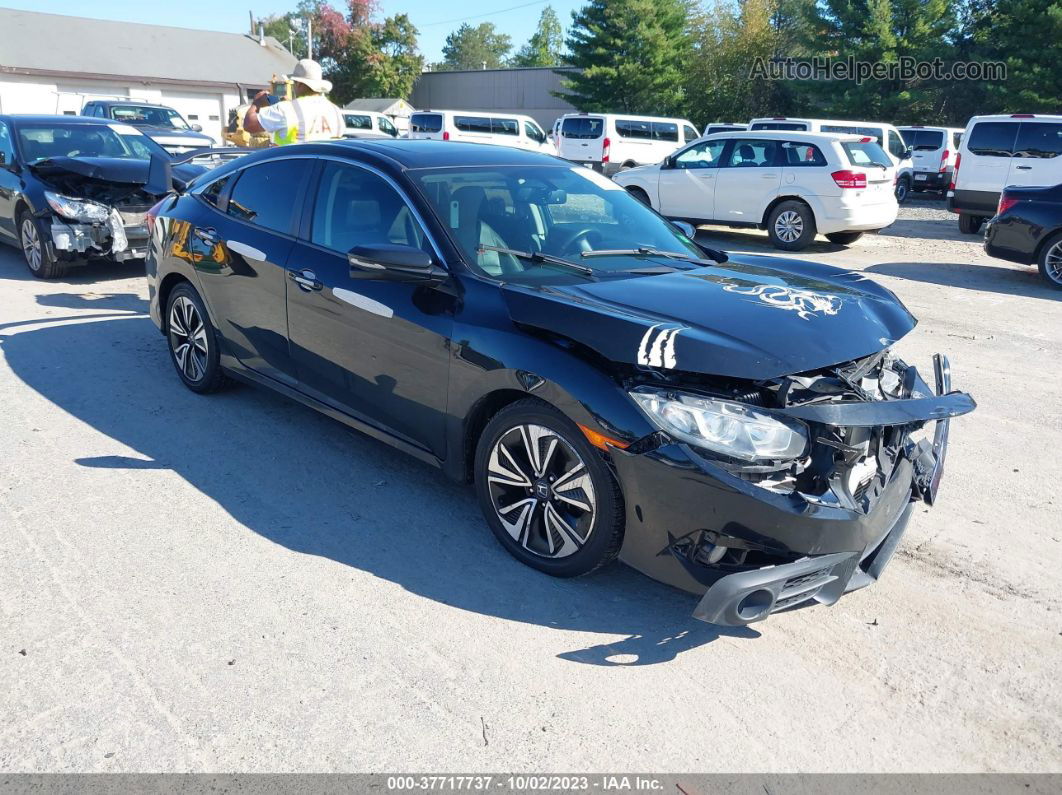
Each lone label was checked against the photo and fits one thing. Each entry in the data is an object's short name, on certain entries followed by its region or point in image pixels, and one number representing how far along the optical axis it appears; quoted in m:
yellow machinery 8.42
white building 40.09
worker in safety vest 7.79
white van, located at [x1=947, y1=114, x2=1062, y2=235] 15.66
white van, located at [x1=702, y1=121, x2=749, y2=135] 24.49
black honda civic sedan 3.18
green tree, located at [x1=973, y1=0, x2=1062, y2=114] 29.45
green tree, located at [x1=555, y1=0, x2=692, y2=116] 41.72
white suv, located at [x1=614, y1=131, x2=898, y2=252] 13.04
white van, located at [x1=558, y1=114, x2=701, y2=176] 23.36
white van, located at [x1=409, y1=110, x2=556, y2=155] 26.30
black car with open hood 9.30
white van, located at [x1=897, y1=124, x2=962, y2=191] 22.83
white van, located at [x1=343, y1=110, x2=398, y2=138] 31.12
